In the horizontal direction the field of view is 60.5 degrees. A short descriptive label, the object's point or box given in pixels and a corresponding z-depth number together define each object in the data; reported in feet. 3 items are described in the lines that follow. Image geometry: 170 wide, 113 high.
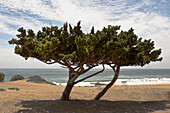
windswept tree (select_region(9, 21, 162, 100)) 25.84
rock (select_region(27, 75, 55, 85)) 96.40
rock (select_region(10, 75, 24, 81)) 110.67
